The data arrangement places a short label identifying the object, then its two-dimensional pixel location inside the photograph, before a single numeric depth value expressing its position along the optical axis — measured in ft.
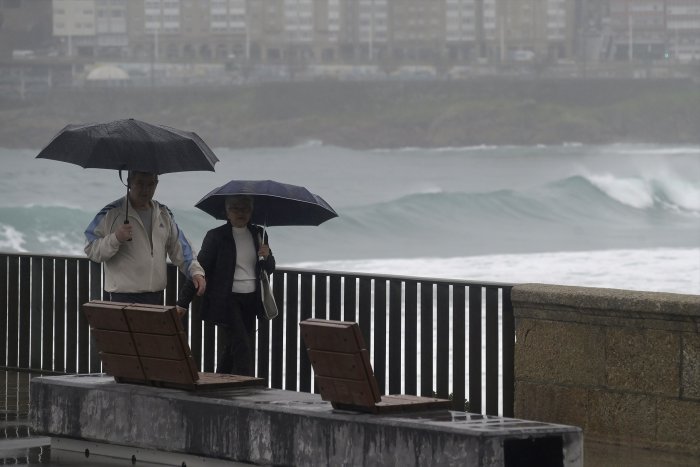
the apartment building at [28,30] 649.20
